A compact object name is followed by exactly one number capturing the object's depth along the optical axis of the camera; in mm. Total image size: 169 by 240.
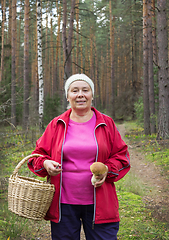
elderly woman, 2029
